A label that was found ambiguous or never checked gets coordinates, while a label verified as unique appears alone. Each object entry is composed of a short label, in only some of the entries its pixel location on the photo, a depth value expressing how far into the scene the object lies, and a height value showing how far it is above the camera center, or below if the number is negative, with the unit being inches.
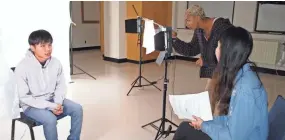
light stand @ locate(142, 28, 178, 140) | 100.0 -32.2
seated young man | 80.7 -20.0
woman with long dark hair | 49.2 -12.6
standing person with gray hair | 97.3 -5.6
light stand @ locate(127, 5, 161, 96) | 157.1 -7.6
